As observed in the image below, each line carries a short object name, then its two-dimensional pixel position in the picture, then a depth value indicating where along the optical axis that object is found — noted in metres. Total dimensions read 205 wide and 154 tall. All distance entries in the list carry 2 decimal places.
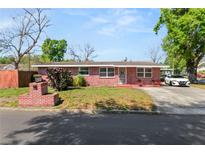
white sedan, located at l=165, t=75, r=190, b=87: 15.08
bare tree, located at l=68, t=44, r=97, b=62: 37.63
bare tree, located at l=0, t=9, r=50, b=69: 19.85
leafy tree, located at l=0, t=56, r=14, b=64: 44.16
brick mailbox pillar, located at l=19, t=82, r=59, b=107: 6.76
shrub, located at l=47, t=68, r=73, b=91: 9.72
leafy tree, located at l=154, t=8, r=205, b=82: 15.66
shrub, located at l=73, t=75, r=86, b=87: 13.70
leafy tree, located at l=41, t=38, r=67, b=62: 40.28
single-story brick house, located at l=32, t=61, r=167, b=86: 14.62
